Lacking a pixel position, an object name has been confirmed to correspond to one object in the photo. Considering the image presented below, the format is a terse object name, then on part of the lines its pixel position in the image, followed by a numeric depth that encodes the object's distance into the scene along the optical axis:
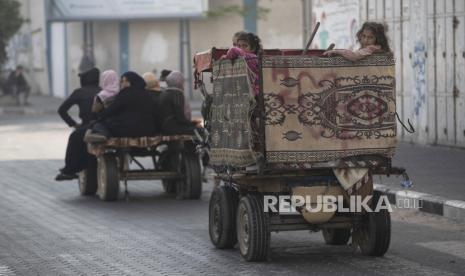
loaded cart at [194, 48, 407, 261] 10.22
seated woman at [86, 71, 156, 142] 15.79
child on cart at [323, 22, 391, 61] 10.72
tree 45.50
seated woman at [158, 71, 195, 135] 16.03
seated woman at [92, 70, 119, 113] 16.45
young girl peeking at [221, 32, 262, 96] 10.35
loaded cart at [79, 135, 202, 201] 15.70
